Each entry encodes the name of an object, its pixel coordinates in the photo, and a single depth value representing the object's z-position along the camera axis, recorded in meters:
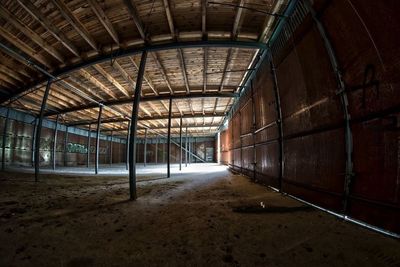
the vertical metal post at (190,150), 27.54
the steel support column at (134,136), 4.15
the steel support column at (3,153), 9.70
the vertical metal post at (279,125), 4.47
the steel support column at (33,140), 13.98
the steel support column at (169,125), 7.66
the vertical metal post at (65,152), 16.15
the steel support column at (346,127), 2.53
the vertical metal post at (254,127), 6.61
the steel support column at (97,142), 9.86
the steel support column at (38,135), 6.59
